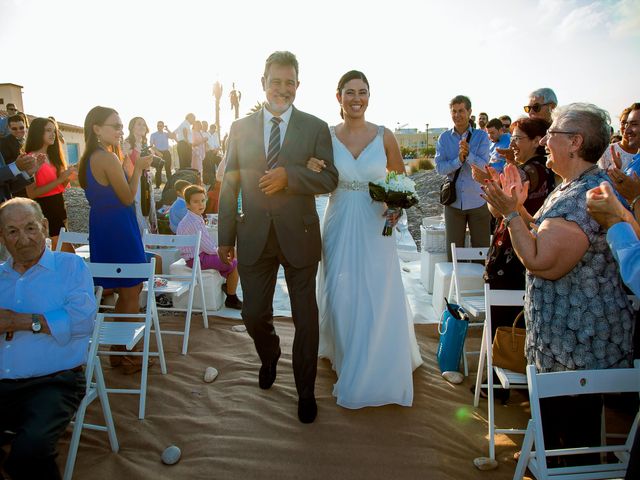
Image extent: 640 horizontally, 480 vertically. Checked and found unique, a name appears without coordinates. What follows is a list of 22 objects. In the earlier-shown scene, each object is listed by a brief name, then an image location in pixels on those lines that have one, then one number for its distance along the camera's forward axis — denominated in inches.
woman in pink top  215.2
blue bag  161.2
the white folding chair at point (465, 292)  162.1
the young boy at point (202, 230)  231.3
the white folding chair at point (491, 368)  113.0
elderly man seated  95.2
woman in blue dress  155.9
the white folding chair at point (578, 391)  79.4
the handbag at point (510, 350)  115.0
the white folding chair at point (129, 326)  135.6
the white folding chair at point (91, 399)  105.0
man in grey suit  132.4
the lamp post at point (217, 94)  1321.4
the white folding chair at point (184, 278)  190.9
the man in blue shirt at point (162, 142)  548.1
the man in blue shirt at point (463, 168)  216.8
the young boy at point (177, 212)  280.1
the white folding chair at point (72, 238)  183.9
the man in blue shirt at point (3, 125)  288.0
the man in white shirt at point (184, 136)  555.8
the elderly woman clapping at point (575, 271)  85.5
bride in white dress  141.4
